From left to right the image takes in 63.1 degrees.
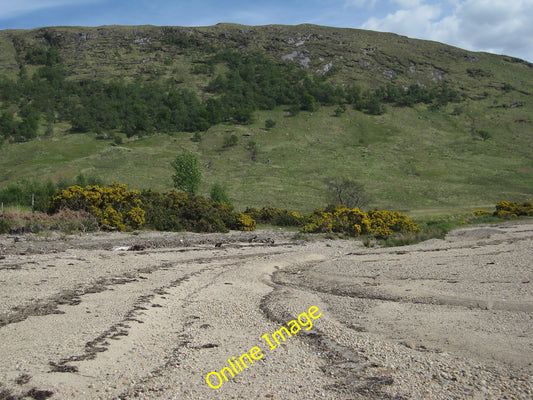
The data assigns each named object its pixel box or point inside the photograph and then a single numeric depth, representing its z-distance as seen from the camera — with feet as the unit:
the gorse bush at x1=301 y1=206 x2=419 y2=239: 93.04
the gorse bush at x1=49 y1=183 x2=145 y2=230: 81.82
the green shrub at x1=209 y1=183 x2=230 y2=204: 141.46
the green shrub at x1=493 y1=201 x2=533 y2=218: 120.88
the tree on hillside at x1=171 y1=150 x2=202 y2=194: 164.29
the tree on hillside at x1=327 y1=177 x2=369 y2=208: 148.05
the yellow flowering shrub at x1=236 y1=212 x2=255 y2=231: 95.76
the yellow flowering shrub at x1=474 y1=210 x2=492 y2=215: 132.09
